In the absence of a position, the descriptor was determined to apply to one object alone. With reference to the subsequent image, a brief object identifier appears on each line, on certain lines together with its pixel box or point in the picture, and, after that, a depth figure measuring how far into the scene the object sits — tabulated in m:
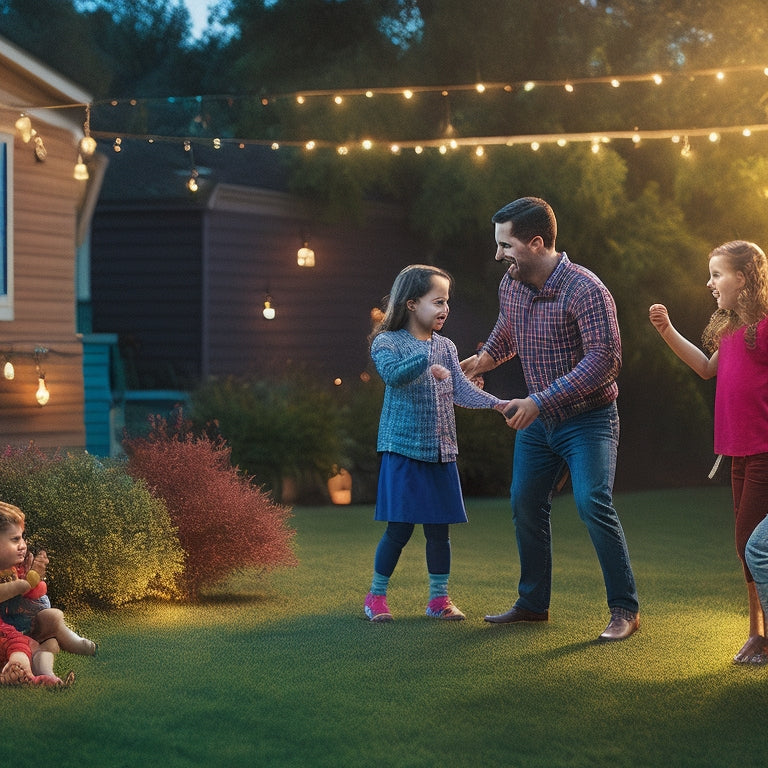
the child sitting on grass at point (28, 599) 4.86
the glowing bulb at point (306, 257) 15.46
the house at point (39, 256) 10.44
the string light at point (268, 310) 16.23
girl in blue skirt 5.98
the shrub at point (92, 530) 6.04
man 5.44
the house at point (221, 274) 16.25
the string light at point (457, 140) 9.39
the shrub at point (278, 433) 12.75
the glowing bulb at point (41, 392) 10.65
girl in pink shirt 5.03
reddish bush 6.55
